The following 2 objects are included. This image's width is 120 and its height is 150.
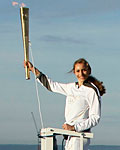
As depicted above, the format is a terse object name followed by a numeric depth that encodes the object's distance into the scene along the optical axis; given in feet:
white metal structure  30.78
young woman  32.55
